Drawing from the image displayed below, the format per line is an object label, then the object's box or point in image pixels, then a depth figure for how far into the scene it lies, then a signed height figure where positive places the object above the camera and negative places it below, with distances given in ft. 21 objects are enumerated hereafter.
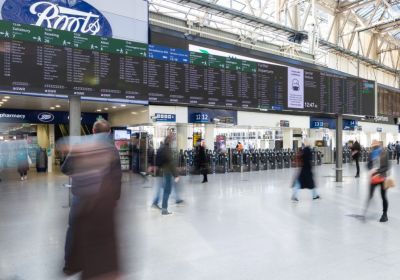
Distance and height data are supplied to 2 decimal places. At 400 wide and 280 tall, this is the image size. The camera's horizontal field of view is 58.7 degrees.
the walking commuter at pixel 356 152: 48.21 -1.56
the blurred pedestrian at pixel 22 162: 46.03 -2.73
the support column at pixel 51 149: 58.29 -1.34
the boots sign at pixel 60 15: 36.45 +13.65
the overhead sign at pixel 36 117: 52.67 +3.78
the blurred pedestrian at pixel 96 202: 8.47 -1.49
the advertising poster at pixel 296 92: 38.01 +5.21
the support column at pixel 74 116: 22.78 +1.68
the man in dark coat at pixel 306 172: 27.45 -2.43
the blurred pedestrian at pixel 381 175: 20.61 -2.02
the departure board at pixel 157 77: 23.79 +5.64
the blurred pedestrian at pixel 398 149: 81.30 -2.01
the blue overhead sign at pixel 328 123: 69.51 +3.45
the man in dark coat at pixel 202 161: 40.98 -2.37
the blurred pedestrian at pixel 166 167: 22.77 -1.71
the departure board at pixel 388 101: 59.67 +6.83
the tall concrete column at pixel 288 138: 70.93 +0.53
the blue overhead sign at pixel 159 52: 30.84 +7.84
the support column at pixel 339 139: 37.91 +0.16
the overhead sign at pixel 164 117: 45.42 +3.06
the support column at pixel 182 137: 55.77 +0.62
